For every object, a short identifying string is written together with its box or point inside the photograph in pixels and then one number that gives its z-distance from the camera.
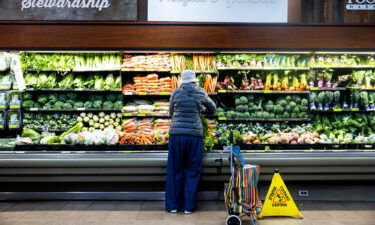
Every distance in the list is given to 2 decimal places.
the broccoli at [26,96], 6.57
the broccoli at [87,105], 6.52
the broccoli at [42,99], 6.53
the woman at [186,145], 4.79
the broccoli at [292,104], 6.48
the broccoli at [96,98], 6.62
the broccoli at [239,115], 6.45
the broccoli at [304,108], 6.46
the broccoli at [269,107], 6.50
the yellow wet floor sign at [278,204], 4.62
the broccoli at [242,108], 6.46
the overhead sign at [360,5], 5.73
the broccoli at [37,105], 6.54
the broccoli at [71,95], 6.62
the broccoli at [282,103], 6.49
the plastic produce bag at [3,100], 6.59
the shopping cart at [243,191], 4.23
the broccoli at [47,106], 6.52
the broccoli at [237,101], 6.50
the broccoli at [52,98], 6.56
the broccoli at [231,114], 6.45
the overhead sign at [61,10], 5.51
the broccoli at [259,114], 6.45
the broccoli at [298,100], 6.55
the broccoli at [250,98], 6.58
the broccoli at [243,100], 6.49
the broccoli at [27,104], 6.51
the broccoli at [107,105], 6.52
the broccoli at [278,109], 6.46
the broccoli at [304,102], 6.48
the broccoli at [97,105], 6.50
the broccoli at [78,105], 6.54
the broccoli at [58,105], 6.49
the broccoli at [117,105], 6.51
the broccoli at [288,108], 6.48
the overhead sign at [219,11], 5.60
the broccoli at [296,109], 6.47
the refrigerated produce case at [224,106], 5.11
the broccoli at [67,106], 6.50
